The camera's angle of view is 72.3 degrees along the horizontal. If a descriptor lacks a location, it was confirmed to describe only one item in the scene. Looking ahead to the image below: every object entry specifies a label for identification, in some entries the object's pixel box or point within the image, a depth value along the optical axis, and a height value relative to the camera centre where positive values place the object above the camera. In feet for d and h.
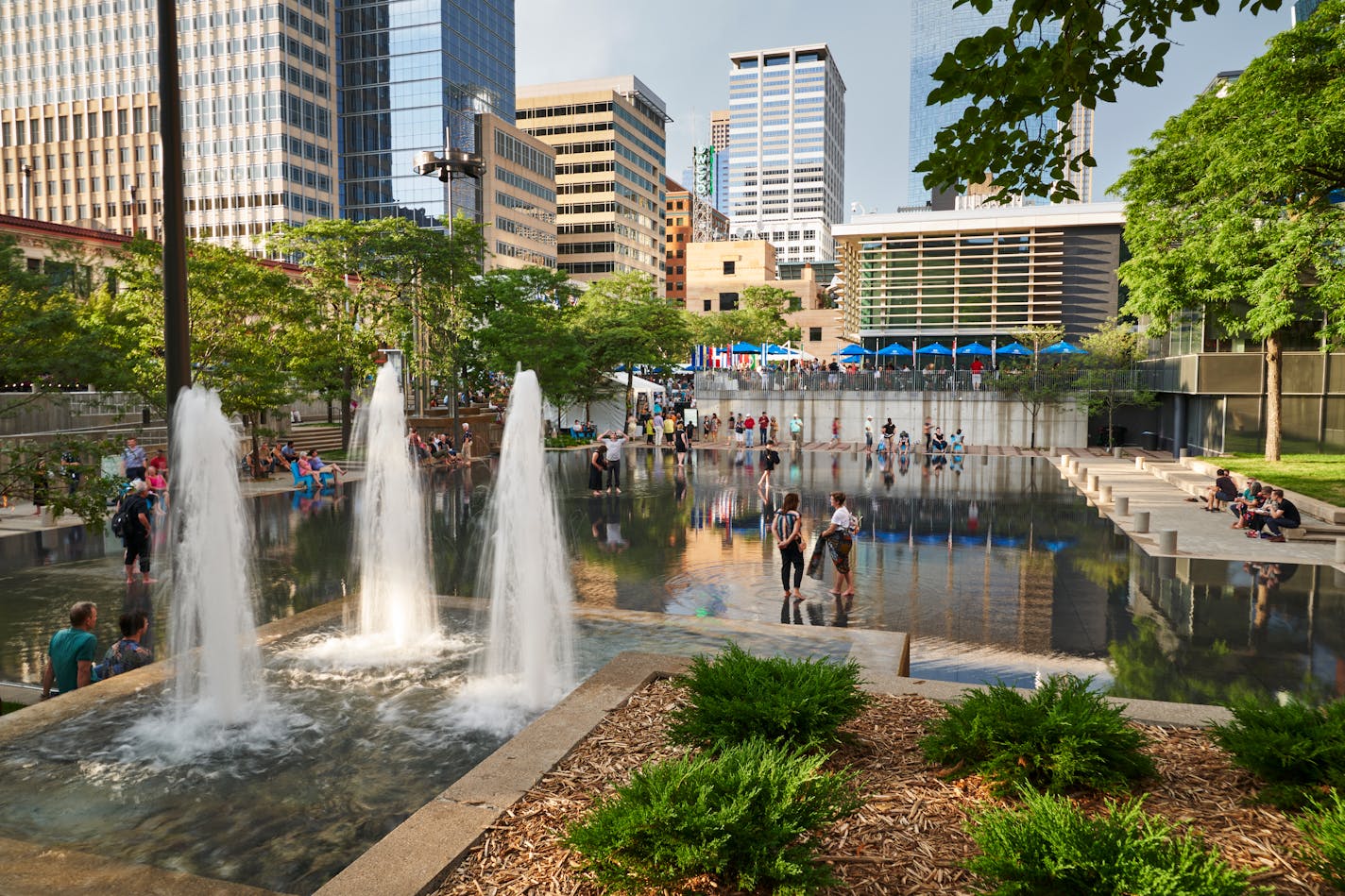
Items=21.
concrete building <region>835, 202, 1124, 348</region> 238.07 +32.65
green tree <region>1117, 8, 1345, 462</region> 73.51 +18.28
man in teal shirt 28.53 -8.08
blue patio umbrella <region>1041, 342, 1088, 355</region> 162.57 +9.06
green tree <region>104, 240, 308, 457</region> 90.27 +7.35
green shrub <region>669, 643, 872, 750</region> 18.86 -6.45
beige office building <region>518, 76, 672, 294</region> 445.37 +112.46
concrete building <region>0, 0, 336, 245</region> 336.70 +106.80
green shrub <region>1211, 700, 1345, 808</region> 16.38 -6.42
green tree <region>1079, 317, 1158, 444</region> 146.92 +4.18
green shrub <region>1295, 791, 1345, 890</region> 13.14 -6.62
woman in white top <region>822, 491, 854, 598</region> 46.55 -7.37
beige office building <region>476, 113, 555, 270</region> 360.48 +83.32
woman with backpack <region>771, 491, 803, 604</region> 44.62 -7.06
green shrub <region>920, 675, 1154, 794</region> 17.25 -6.68
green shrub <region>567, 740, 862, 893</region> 13.64 -6.64
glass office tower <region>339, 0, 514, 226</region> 360.28 +118.93
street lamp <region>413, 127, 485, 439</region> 142.00 +36.55
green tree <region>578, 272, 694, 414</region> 165.37 +12.66
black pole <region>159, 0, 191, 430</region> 26.35 +5.29
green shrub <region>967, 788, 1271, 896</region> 12.14 -6.32
